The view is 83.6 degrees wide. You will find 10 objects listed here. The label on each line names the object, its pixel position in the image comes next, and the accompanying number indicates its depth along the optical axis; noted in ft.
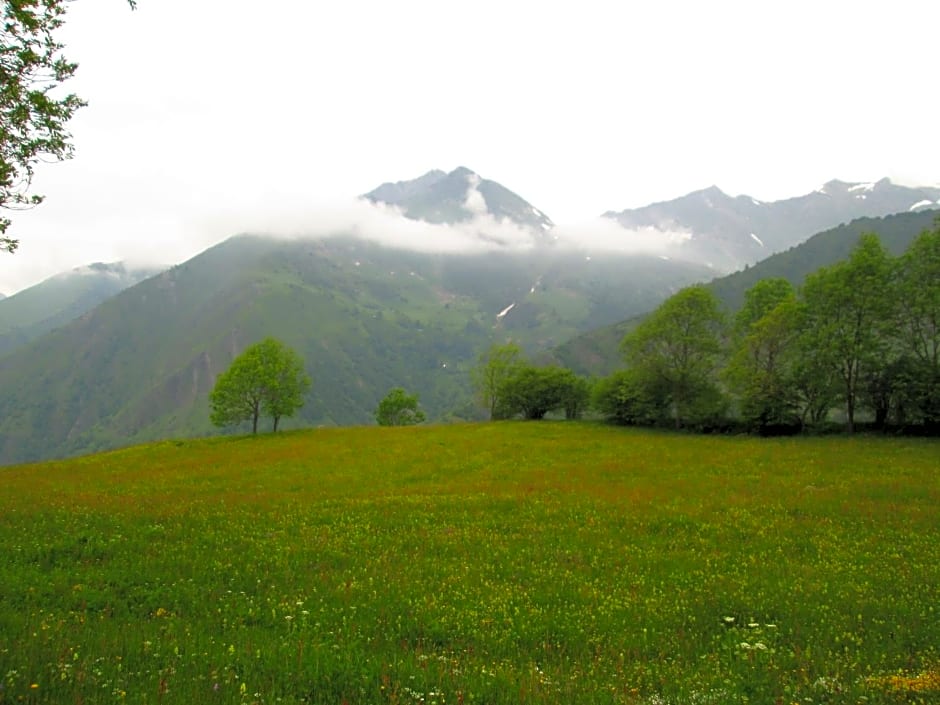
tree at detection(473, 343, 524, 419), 345.51
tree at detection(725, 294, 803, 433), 181.16
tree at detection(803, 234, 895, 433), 163.12
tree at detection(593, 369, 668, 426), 226.17
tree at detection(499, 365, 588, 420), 312.91
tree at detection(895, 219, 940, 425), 151.43
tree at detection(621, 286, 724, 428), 212.84
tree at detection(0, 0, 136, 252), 44.16
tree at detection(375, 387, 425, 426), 395.34
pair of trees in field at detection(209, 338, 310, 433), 266.36
